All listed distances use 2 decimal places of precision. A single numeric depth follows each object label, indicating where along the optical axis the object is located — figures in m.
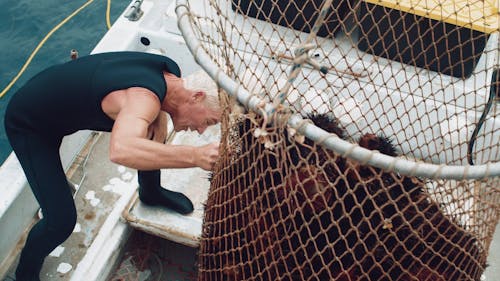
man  1.71
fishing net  1.34
